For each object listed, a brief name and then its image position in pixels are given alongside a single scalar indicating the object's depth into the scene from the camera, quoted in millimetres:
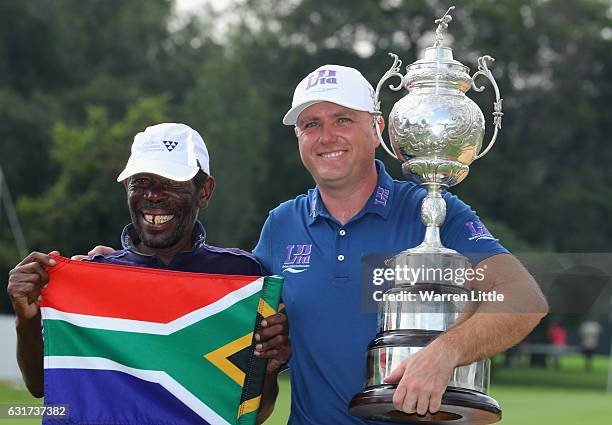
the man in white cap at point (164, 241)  4250
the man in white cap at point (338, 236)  4207
